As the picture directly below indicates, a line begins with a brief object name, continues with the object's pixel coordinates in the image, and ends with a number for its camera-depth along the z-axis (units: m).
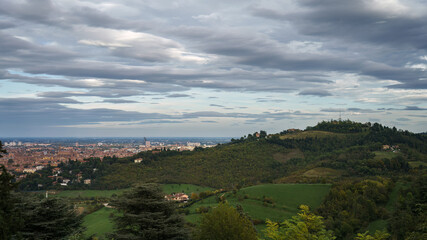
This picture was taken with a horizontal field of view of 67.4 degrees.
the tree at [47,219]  19.70
